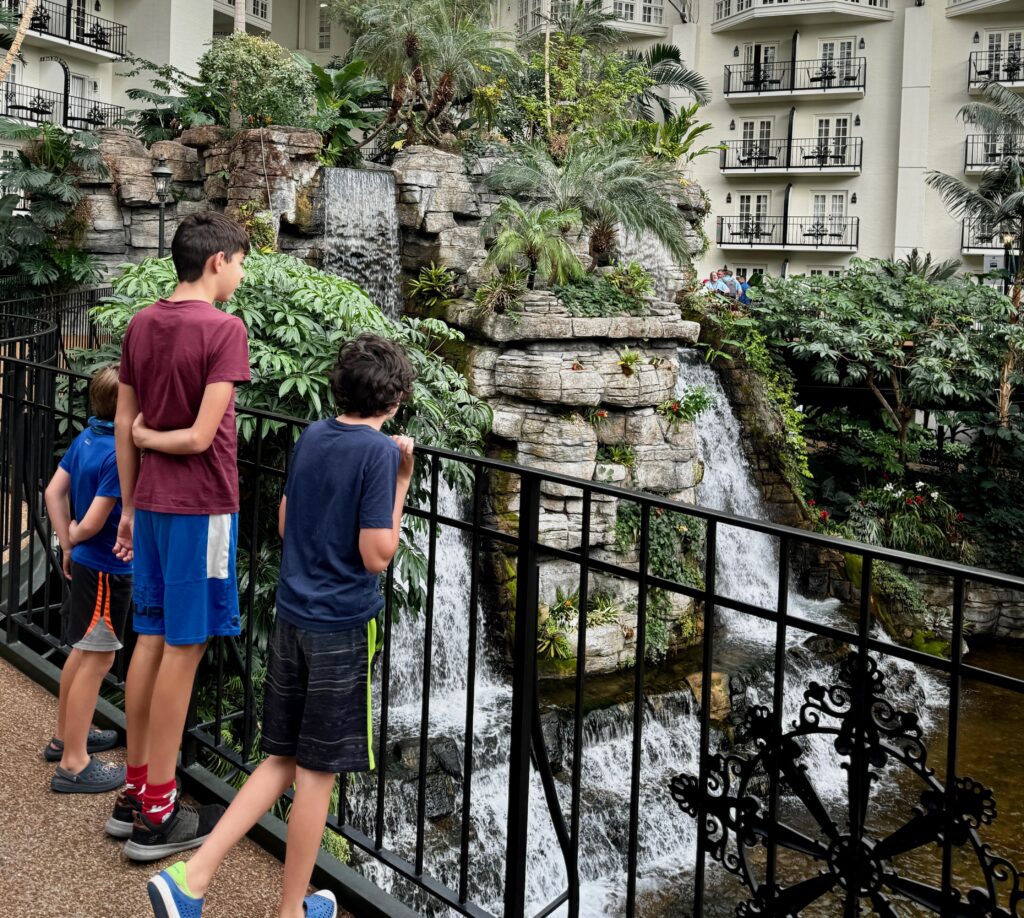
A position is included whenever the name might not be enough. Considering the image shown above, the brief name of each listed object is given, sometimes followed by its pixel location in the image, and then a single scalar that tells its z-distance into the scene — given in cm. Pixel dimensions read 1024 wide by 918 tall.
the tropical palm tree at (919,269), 2198
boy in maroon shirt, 290
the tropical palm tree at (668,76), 3110
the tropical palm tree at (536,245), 1500
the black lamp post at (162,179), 1700
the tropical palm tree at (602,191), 1691
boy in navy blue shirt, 251
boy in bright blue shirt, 350
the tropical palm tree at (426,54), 1952
